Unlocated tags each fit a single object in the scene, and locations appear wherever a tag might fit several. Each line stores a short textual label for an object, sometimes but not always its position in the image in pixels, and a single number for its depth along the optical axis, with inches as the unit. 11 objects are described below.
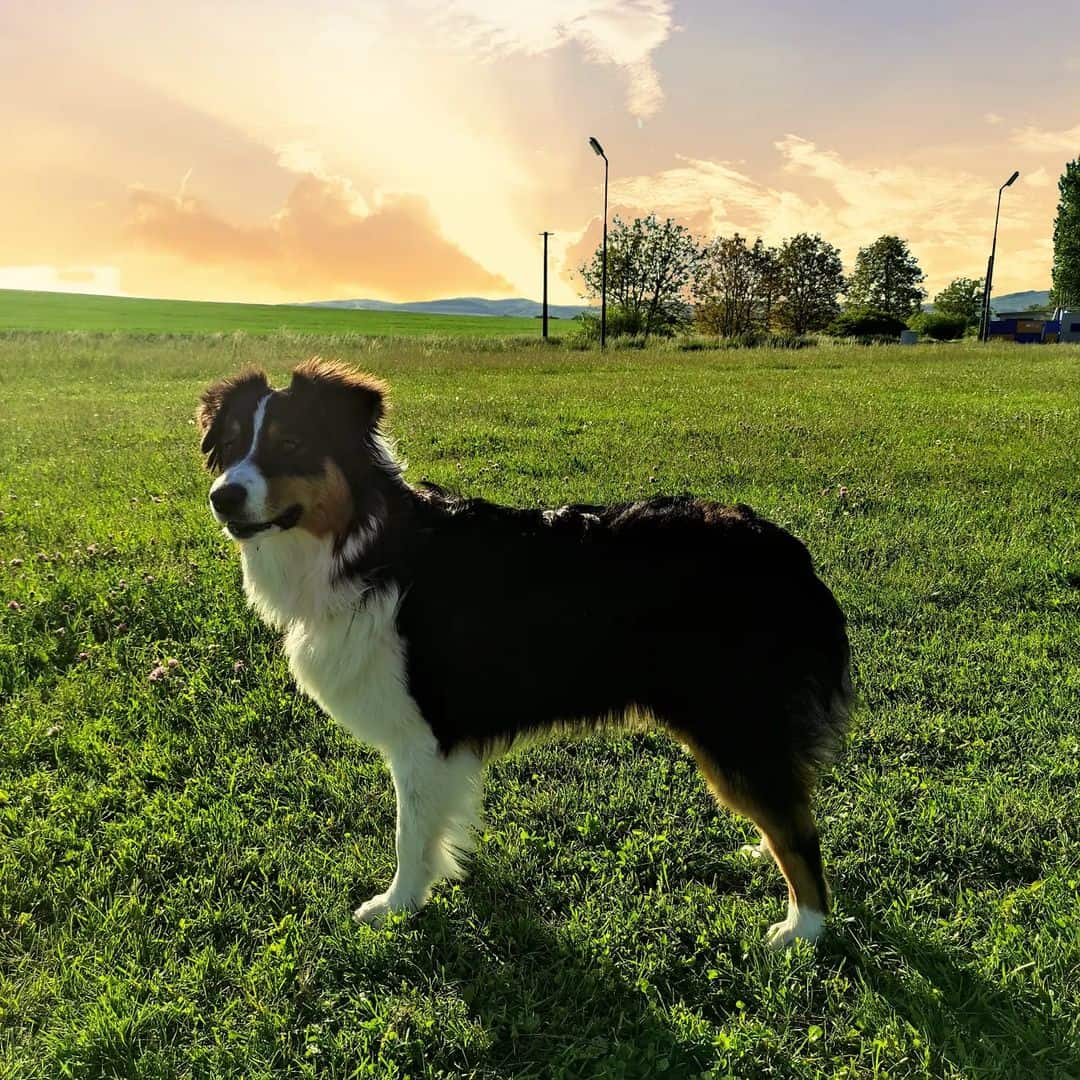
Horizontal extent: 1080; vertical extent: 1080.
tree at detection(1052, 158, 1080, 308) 2182.6
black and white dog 103.9
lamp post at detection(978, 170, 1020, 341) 1727.9
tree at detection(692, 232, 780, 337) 2281.0
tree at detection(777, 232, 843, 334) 2381.9
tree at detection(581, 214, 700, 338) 2111.2
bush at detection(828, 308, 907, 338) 2175.2
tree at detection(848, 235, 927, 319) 2630.4
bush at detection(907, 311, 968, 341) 2262.6
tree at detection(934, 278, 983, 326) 2891.2
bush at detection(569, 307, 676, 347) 1924.2
